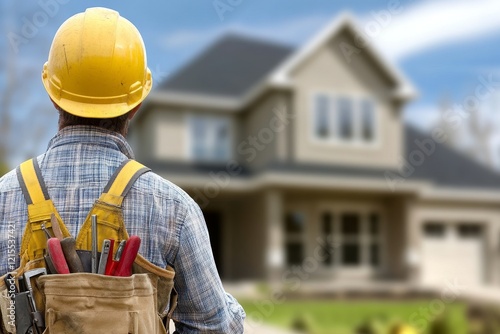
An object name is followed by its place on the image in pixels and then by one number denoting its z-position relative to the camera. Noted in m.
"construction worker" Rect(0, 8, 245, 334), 1.45
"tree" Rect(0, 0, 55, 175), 16.35
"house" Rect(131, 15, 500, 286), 15.13
